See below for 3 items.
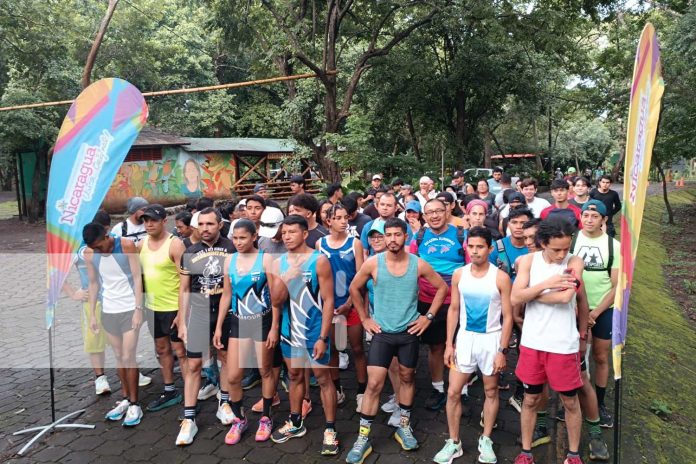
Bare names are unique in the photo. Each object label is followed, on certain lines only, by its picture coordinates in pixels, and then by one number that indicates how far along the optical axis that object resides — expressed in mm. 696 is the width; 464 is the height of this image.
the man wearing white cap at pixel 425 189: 8070
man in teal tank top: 3949
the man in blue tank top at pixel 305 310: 4055
